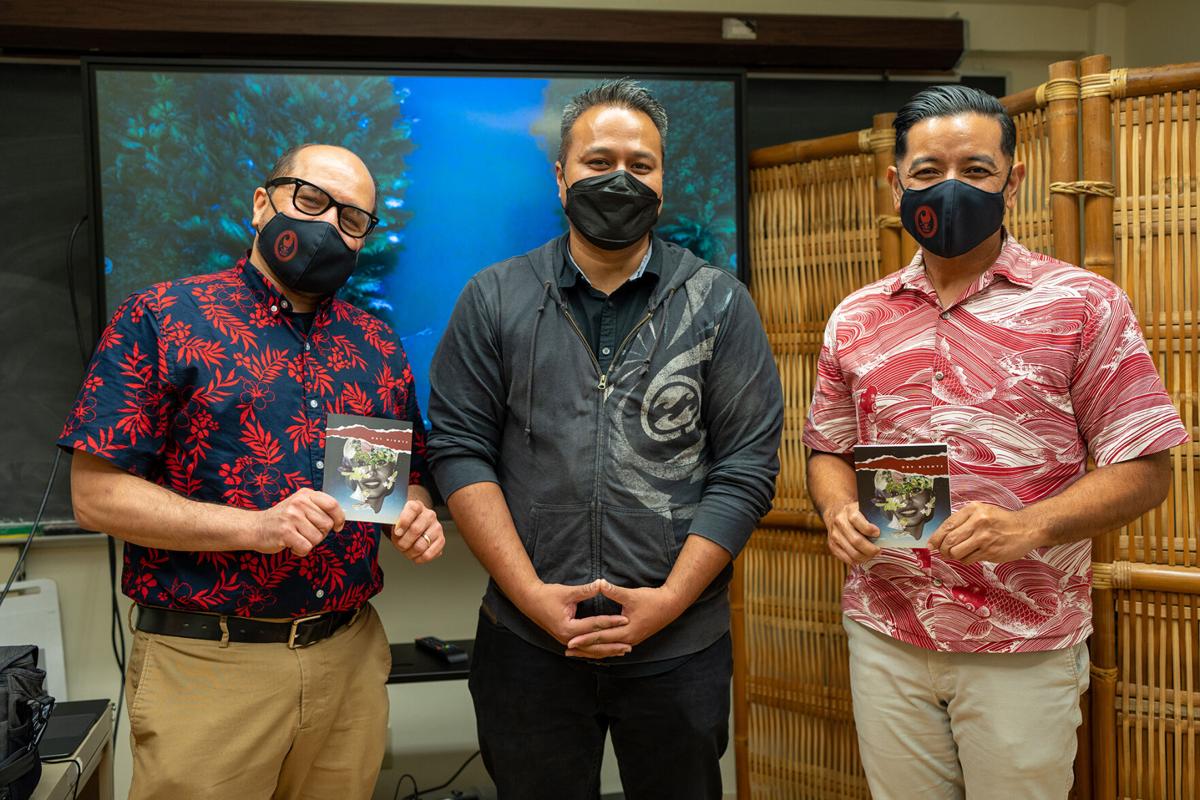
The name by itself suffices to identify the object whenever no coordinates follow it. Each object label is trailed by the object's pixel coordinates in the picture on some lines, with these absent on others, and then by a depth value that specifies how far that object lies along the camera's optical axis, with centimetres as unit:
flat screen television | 261
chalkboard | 278
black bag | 154
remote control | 270
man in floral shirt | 156
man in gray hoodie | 162
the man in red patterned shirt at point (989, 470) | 158
